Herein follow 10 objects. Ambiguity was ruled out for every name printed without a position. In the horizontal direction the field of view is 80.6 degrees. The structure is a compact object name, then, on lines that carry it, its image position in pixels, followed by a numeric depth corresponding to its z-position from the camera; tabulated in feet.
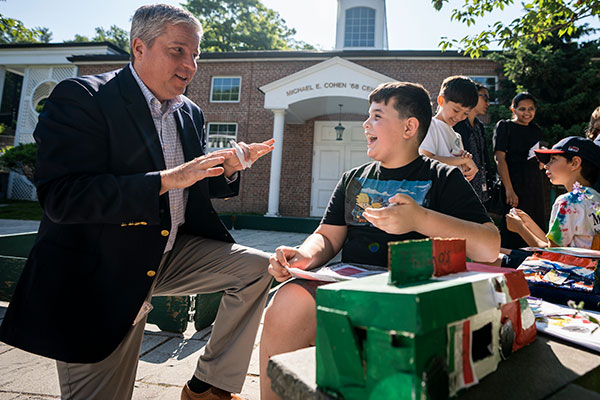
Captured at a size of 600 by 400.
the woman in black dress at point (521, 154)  15.51
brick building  47.85
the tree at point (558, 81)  36.68
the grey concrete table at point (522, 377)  2.58
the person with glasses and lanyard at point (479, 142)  12.00
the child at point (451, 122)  9.78
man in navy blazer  5.38
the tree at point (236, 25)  100.78
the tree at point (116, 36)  132.79
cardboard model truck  2.08
